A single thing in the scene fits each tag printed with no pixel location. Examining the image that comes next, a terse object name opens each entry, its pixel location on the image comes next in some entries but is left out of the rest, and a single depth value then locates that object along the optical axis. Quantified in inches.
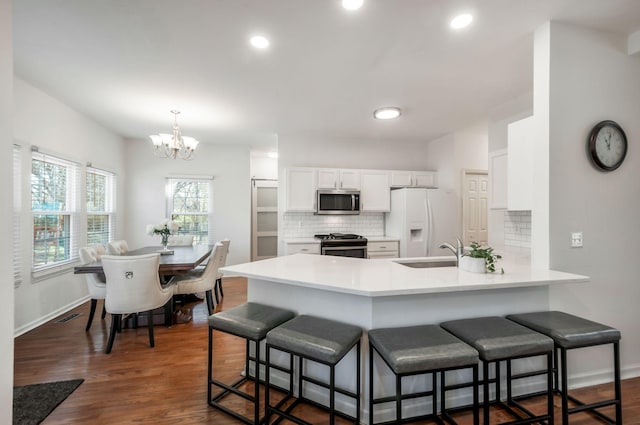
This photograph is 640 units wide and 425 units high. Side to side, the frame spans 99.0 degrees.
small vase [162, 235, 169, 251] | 155.5
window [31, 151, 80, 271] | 125.0
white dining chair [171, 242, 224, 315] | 129.7
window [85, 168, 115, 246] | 164.6
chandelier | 138.7
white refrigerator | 179.5
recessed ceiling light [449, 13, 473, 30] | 75.0
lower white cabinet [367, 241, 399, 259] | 180.1
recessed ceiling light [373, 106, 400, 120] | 142.4
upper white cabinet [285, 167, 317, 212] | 181.3
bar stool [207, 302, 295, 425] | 66.6
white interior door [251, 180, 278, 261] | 246.5
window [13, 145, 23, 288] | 111.3
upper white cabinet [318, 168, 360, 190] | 185.5
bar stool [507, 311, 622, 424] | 62.3
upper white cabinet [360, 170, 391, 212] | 191.3
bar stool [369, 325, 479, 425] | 54.0
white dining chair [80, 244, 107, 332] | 119.1
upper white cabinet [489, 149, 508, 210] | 120.3
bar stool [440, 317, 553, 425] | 58.6
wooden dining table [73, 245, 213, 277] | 110.8
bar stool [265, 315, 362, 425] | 56.7
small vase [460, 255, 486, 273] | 75.9
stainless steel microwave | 182.7
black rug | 69.1
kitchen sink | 93.9
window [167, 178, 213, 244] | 210.2
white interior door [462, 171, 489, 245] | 189.9
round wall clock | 81.3
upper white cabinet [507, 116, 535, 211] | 98.8
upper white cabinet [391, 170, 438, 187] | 195.9
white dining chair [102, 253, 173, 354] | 101.5
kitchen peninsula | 65.9
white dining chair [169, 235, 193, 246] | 186.4
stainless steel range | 171.3
